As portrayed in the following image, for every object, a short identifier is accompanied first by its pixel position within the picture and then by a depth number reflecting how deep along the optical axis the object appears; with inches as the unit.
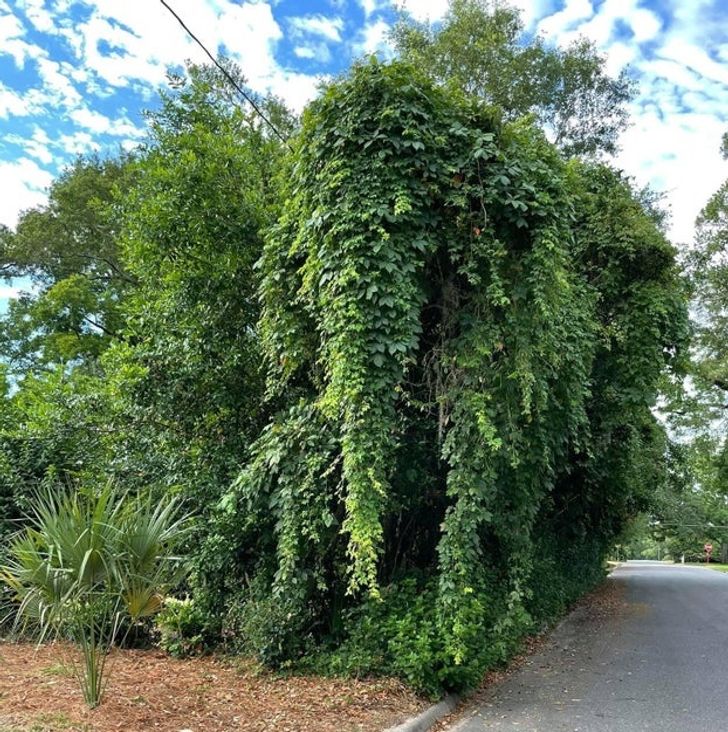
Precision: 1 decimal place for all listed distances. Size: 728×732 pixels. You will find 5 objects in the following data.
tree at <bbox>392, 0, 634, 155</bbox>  553.0
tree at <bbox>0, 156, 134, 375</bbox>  782.5
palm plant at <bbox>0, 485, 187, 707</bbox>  177.0
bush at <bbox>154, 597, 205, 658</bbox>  278.2
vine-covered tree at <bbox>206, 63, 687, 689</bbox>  221.5
